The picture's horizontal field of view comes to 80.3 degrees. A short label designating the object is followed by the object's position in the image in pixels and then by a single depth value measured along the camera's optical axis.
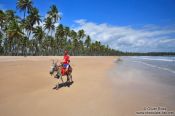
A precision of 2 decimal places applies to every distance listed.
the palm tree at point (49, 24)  39.33
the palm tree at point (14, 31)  32.60
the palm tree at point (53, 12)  39.81
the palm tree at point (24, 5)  32.77
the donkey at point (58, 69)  5.82
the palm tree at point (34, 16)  33.65
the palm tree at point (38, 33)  39.66
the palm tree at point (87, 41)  72.53
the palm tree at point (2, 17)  33.86
